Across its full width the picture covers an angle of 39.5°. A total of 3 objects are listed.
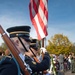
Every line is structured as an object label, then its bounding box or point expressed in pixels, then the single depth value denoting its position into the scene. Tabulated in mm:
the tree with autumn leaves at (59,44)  31575
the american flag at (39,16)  2314
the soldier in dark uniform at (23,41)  1151
